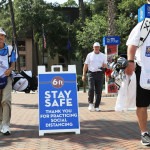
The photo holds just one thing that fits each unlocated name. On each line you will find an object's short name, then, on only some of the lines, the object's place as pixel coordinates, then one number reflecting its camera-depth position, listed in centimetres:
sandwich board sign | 516
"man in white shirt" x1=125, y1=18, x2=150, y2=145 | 409
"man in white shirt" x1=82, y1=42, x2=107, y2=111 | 844
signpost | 1544
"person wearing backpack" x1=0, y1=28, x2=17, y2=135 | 532
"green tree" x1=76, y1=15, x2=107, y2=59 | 2675
